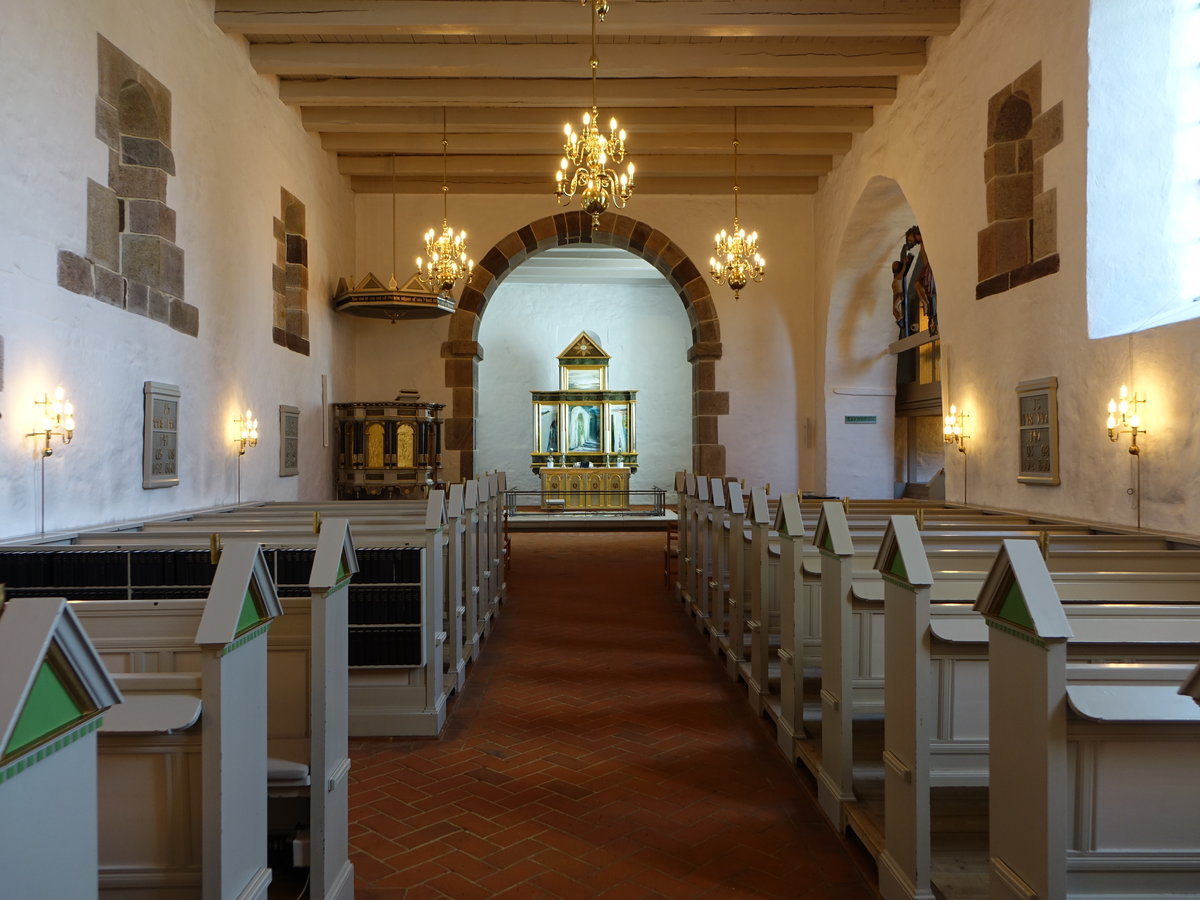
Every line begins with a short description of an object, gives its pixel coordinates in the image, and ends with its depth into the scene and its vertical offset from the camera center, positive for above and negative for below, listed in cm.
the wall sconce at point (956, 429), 761 +21
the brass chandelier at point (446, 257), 934 +217
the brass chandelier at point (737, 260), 899 +210
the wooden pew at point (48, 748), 114 -42
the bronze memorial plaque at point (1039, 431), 609 +16
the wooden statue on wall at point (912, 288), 1070 +212
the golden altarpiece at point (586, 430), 1538 +41
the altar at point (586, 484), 1530 -58
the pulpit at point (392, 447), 1034 +5
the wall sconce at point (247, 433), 779 +17
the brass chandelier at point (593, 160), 569 +197
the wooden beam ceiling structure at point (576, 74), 734 +377
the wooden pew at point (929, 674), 244 -68
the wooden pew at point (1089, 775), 178 -69
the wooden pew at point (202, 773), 187 -73
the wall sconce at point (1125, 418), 519 +22
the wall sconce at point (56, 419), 489 +18
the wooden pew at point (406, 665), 425 -107
